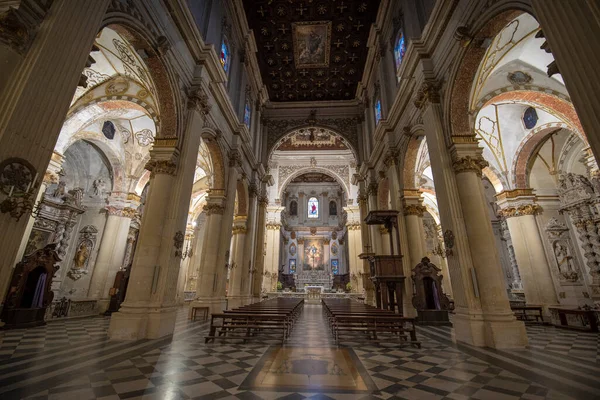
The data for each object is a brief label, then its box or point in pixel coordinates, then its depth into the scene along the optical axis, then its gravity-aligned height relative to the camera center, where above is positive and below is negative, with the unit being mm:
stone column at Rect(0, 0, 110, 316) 2988 +2304
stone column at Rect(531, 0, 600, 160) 2930 +2739
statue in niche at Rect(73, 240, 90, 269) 11805 +1420
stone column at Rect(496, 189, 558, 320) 10883 +1984
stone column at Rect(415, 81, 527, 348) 5297 +918
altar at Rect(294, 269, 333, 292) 29312 +1282
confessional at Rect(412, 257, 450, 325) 8672 -107
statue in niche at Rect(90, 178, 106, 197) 12797 +4648
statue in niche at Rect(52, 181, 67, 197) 11468 +4032
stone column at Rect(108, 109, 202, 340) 5895 +1028
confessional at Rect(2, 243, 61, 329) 7631 -87
